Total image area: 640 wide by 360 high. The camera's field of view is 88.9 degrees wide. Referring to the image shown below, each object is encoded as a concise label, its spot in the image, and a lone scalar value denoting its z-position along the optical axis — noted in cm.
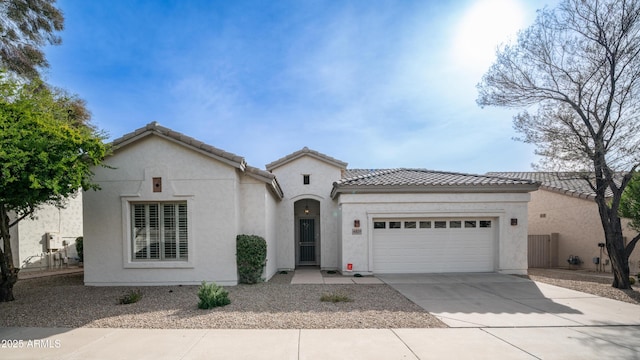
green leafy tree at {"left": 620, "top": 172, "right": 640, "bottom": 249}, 1053
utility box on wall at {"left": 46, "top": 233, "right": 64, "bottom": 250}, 1499
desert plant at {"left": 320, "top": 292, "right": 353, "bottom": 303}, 820
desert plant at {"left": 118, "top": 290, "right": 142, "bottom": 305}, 816
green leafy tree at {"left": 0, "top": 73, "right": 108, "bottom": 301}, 717
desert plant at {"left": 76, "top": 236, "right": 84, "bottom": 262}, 1514
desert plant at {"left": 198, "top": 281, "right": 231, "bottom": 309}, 757
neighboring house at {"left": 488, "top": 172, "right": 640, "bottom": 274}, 1494
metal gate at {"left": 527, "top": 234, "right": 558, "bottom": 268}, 1658
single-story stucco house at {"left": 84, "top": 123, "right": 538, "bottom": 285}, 1040
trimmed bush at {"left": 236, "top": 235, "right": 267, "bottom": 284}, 1032
